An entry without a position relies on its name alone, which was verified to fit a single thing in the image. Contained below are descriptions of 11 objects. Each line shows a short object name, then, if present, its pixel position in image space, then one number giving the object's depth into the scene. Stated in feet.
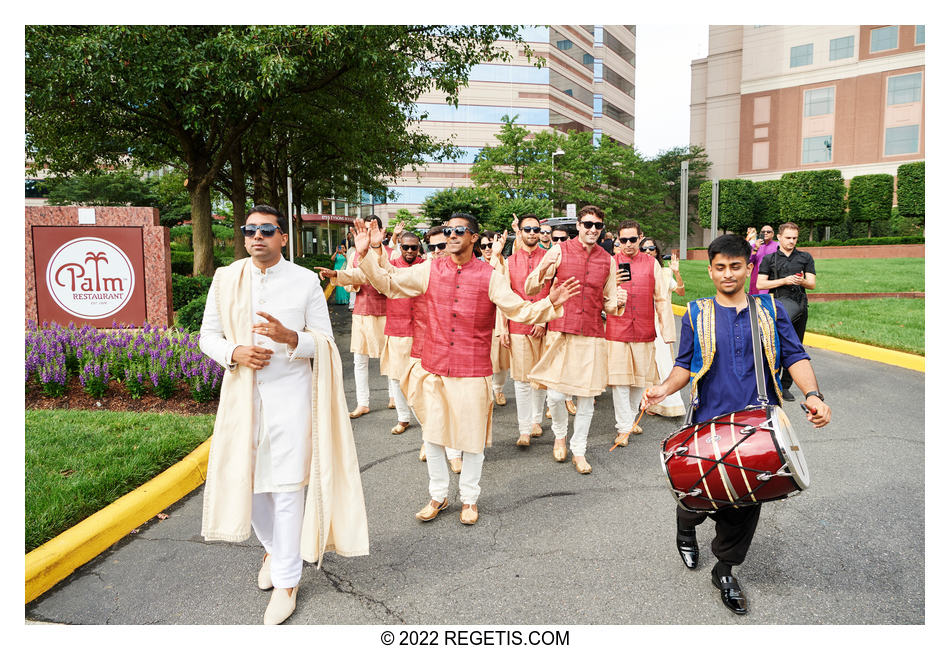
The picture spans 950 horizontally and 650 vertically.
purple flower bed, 19.85
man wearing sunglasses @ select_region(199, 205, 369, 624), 10.07
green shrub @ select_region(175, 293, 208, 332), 27.43
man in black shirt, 22.91
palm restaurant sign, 25.93
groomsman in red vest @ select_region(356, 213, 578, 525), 13.20
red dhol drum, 8.79
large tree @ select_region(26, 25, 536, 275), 30.27
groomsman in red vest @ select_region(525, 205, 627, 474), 16.67
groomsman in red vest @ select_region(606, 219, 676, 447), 18.71
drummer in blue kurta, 9.98
